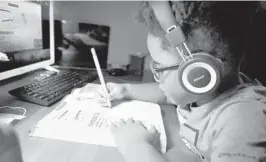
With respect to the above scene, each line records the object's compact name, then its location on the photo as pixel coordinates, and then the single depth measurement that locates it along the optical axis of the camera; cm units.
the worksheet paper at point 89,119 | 55
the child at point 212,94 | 45
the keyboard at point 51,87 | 72
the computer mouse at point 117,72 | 125
